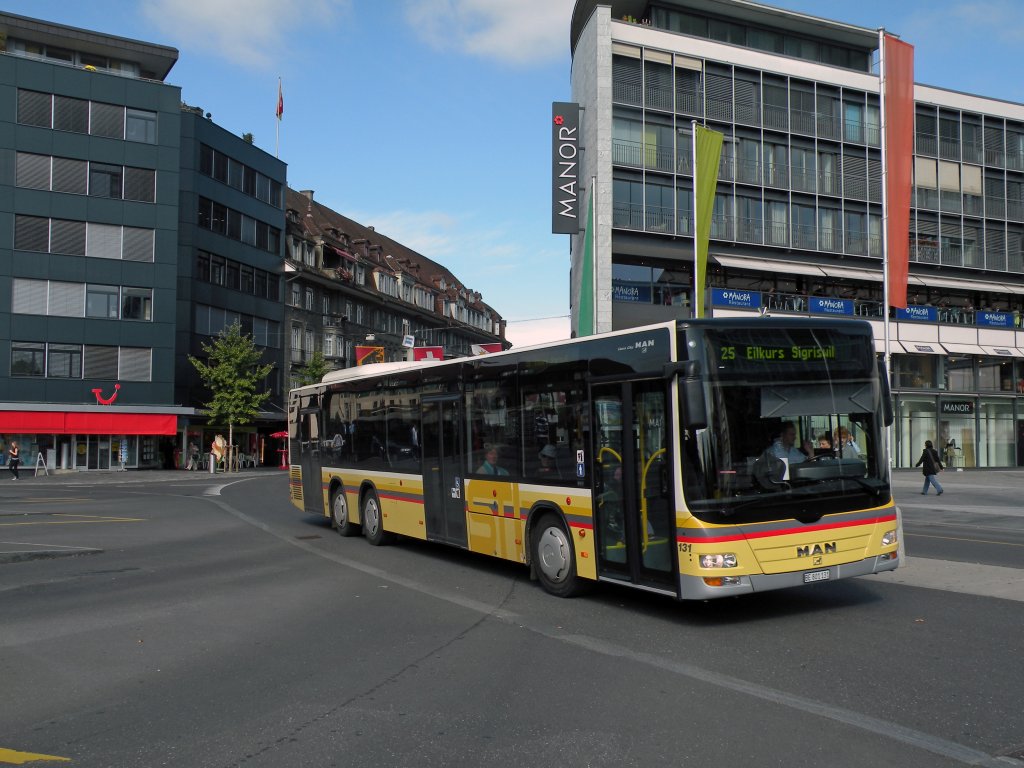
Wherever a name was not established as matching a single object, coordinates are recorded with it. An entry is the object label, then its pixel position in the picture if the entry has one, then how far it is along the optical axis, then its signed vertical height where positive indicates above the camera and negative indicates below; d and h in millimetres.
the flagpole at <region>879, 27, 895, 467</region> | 21156 +6187
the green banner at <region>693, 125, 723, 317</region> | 23688 +6400
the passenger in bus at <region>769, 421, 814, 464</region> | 8164 -135
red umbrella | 57747 -1472
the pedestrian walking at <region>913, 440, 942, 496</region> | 26094 -982
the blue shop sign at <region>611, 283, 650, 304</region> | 37812 +5556
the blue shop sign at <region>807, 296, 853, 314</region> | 40500 +5452
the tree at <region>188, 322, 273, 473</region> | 51656 +2852
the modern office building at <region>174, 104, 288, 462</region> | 52719 +10436
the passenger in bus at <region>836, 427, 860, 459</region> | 8555 -140
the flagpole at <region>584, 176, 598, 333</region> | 27672 +6089
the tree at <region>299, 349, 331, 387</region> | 59906 +3846
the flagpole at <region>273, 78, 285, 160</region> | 60625 +21208
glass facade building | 38156 +10463
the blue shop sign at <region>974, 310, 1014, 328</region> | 44344 +5298
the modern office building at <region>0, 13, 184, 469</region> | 46375 +9214
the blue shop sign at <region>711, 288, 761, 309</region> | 39062 +5574
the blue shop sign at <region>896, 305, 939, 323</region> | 42188 +5294
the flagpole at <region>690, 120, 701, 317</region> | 23641 +4606
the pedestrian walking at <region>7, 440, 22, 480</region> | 42812 -1363
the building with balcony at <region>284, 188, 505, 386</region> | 64125 +10542
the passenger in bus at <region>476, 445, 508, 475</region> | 11039 -425
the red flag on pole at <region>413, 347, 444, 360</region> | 53956 +5056
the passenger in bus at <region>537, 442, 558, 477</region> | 9898 -341
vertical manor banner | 35781 +10097
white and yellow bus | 7945 -270
